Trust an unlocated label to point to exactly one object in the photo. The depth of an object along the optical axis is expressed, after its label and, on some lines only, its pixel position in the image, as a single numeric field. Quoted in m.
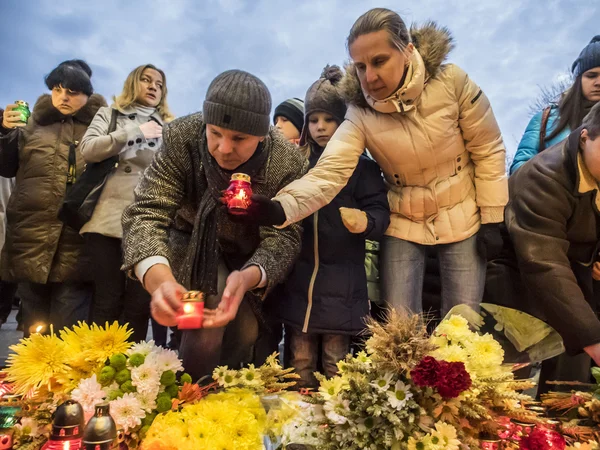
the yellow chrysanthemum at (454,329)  1.47
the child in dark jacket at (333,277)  2.18
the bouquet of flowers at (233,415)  1.27
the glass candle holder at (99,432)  1.18
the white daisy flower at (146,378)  1.40
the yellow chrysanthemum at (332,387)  1.34
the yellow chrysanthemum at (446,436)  1.18
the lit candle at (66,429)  1.21
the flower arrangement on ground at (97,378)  1.38
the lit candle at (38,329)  1.53
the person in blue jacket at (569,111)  2.54
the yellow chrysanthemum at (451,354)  1.37
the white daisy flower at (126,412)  1.34
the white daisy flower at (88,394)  1.38
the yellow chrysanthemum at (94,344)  1.48
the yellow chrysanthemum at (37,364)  1.45
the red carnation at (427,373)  1.20
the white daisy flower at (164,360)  1.45
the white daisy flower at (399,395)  1.22
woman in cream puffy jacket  2.08
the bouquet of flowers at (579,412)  1.47
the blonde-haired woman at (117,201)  2.60
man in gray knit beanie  1.74
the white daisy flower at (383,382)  1.25
